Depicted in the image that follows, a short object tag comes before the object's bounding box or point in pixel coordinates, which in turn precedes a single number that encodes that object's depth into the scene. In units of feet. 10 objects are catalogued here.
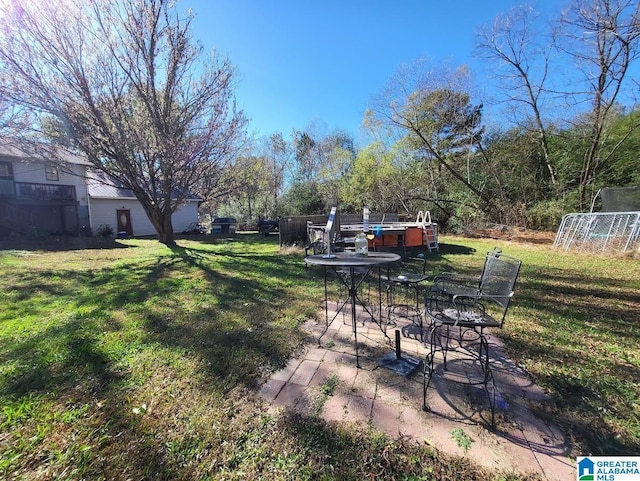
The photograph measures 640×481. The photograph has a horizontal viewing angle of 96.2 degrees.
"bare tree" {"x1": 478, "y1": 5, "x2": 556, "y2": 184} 34.22
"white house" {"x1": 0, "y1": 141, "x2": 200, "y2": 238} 46.01
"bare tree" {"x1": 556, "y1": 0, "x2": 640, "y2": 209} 23.07
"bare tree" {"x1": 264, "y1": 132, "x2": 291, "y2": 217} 83.35
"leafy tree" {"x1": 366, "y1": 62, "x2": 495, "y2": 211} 43.78
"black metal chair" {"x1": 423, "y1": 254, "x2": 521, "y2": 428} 6.55
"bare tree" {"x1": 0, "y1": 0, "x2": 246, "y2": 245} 26.05
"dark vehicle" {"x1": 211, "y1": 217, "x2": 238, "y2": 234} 67.21
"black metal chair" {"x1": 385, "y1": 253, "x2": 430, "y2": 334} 10.55
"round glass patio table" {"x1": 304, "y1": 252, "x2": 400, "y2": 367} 8.16
